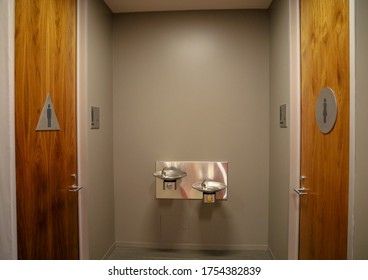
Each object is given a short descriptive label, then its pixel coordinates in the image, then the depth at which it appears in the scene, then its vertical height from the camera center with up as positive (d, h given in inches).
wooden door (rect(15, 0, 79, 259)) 45.6 +0.4
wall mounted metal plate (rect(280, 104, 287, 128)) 69.7 +5.8
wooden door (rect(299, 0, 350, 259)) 43.3 -0.9
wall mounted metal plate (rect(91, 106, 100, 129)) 72.0 +5.7
